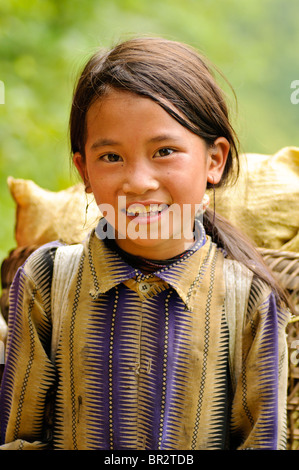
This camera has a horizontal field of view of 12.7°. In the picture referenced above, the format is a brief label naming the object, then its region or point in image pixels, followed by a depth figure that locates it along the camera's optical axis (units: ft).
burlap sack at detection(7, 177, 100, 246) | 5.02
